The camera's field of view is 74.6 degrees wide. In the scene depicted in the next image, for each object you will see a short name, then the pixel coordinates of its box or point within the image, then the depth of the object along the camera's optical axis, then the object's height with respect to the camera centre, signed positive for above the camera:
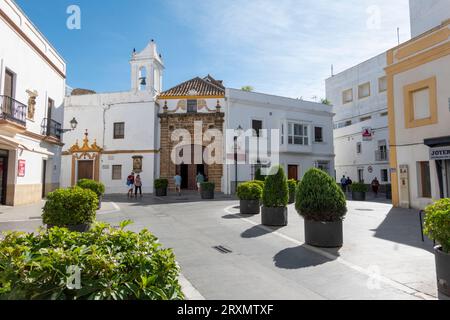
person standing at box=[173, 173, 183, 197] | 21.10 -0.32
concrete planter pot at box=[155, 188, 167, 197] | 20.74 -1.09
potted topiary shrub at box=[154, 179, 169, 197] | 20.66 -0.73
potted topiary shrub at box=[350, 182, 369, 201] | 18.72 -1.01
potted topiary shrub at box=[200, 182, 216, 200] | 18.83 -0.87
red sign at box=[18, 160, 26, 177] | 14.49 +0.44
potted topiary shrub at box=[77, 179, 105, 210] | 13.35 -0.39
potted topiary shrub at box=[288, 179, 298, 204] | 16.44 -0.83
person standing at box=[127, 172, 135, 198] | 20.72 -0.37
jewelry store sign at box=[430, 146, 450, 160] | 11.90 +0.92
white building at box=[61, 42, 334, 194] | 23.64 +4.06
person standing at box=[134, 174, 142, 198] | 20.12 -0.44
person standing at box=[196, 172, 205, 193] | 21.60 -0.11
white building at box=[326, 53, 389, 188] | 27.02 +5.45
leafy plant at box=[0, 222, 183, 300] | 1.65 -0.59
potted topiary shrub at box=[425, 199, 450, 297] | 3.86 -0.84
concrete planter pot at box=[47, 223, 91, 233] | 5.96 -1.03
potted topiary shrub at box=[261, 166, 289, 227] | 9.16 -0.74
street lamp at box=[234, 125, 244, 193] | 22.38 +0.83
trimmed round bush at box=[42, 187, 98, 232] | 5.91 -0.67
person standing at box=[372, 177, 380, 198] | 22.86 -0.78
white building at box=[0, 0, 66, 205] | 12.97 +3.42
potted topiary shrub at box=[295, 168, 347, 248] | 6.46 -0.79
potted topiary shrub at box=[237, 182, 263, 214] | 11.66 -0.86
